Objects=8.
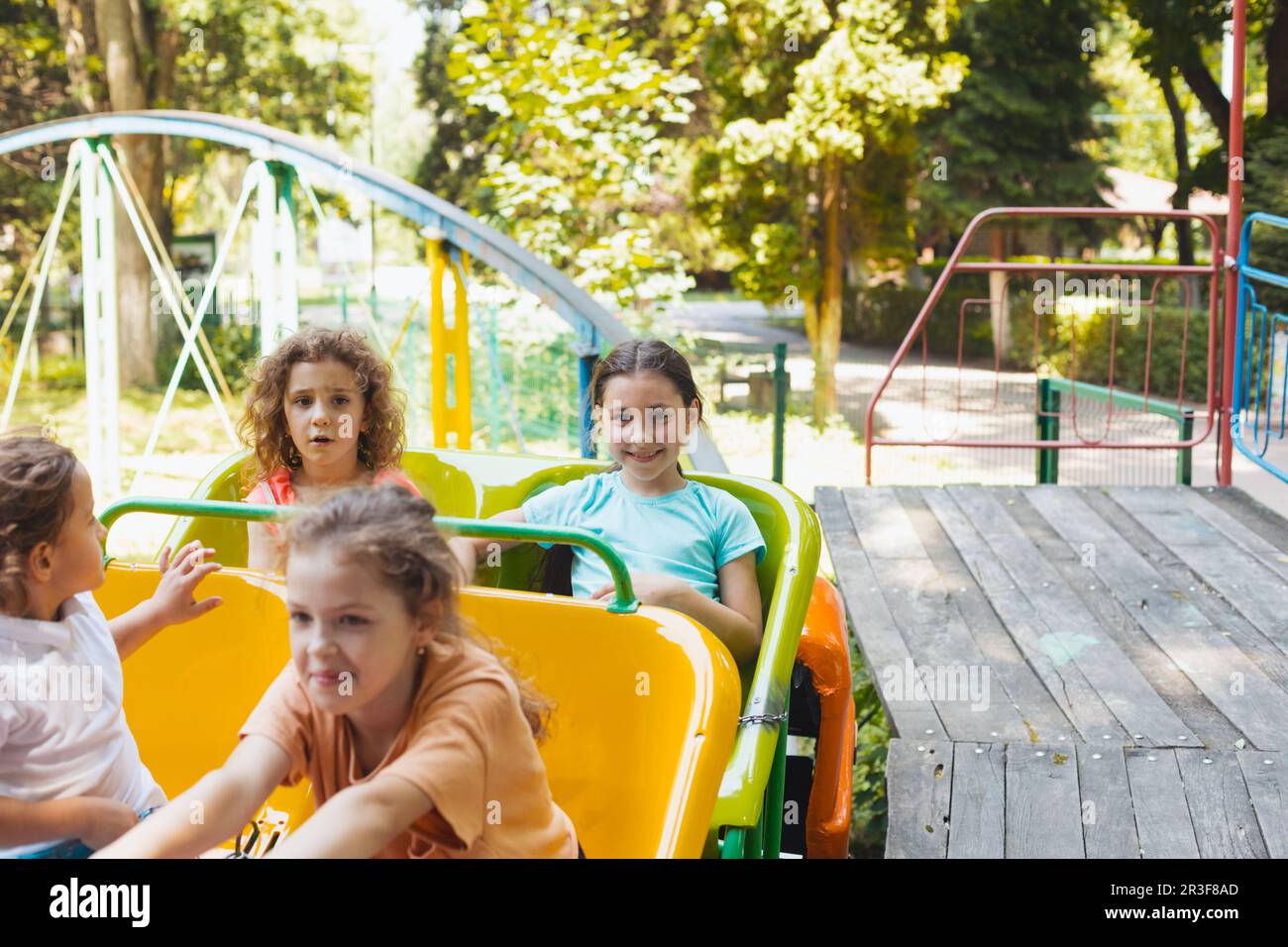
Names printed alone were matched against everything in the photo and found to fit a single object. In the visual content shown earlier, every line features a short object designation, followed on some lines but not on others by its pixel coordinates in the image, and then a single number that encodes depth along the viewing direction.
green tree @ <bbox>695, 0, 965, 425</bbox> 12.31
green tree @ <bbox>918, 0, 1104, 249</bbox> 16.73
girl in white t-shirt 1.69
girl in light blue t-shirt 2.50
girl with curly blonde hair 2.58
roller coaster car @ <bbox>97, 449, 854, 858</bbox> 1.93
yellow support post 5.20
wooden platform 2.63
